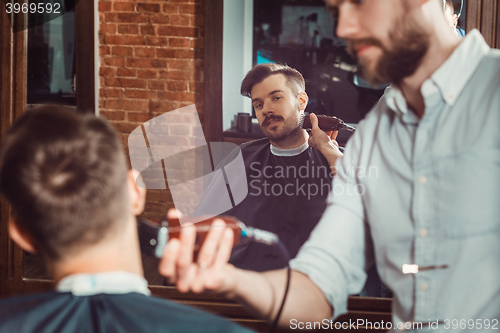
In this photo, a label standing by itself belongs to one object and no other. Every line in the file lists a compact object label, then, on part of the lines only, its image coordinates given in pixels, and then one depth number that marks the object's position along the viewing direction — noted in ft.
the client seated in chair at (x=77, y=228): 2.78
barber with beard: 3.23
